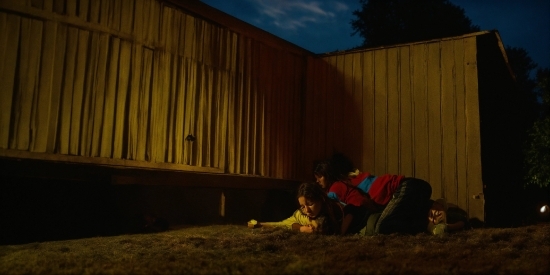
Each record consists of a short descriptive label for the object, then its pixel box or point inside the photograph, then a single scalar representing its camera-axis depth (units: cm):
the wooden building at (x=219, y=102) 524
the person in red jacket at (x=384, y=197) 558
